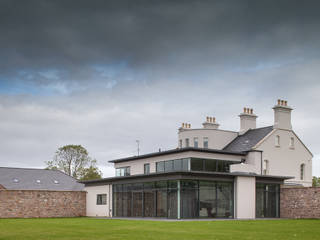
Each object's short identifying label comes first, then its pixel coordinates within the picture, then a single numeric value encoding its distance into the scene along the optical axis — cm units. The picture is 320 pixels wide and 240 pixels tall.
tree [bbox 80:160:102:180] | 6875
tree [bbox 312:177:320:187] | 6943
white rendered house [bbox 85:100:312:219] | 3647
